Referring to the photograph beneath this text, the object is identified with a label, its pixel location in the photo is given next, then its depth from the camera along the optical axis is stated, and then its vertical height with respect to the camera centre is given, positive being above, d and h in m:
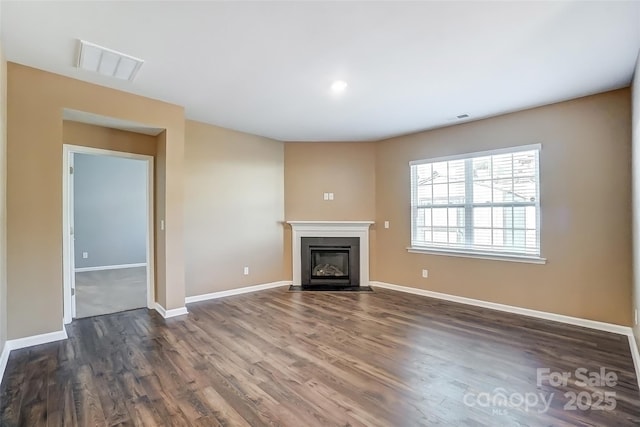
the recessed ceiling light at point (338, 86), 3.06 +1.29
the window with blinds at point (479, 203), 3.81 +0.12
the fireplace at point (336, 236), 5.37 -0.44
